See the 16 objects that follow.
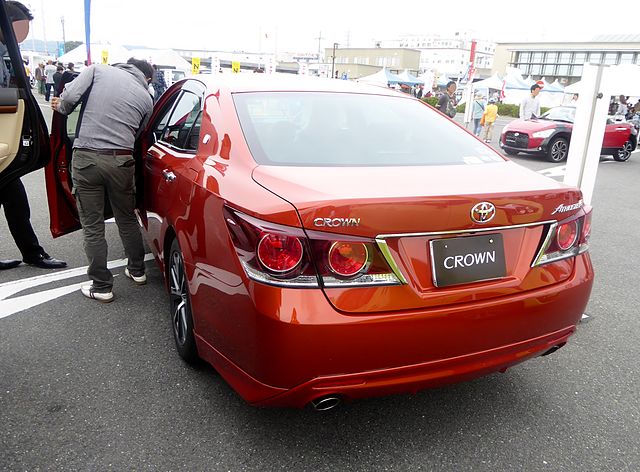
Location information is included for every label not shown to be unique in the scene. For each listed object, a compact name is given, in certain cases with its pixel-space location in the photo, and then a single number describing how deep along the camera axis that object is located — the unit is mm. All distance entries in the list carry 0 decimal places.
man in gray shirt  3527
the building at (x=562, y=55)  76688
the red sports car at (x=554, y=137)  13188
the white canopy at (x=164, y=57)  26753
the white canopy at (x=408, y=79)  44719
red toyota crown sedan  1878
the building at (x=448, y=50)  116500
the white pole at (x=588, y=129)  3885
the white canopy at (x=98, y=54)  21395
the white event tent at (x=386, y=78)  39062
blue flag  11430
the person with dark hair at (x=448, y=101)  14057
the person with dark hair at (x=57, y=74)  21120
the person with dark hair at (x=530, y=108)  14484
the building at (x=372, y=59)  98062
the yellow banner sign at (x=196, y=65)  19888
